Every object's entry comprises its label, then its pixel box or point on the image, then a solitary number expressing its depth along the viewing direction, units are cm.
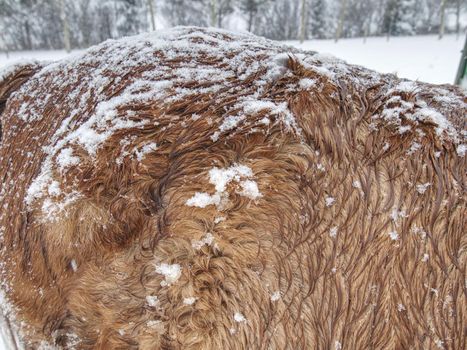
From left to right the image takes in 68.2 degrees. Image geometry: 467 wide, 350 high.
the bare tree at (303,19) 2403
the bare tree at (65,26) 2056
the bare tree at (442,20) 2692
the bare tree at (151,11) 2300
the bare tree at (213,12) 2032
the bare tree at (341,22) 2605
